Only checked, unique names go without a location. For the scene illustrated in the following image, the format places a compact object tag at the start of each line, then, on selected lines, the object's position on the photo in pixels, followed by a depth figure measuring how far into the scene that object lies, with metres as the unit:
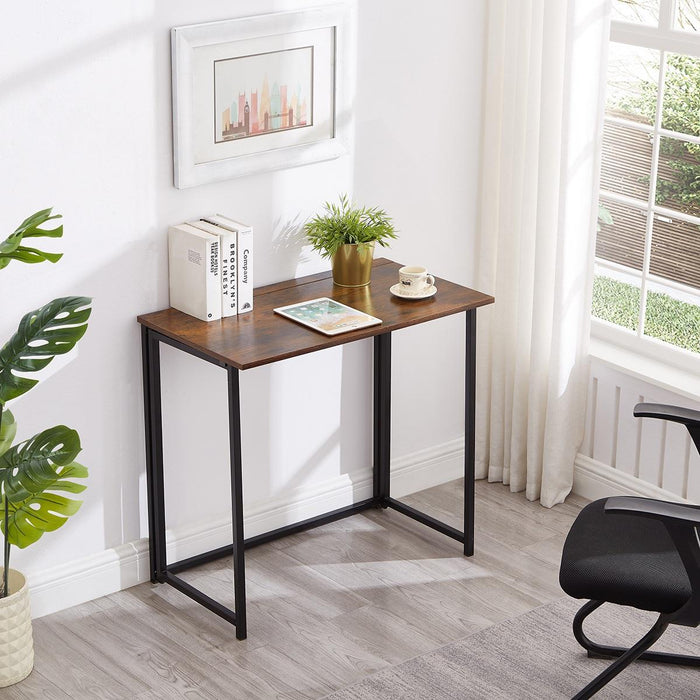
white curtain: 3.73
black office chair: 2.61
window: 3.72
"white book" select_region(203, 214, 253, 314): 3.31
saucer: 3.51
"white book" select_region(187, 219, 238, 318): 3.27
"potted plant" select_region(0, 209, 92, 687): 2.88
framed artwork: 3.24
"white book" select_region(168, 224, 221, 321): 3.25
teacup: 3.50
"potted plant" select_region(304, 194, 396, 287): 3.54
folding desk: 3.17
